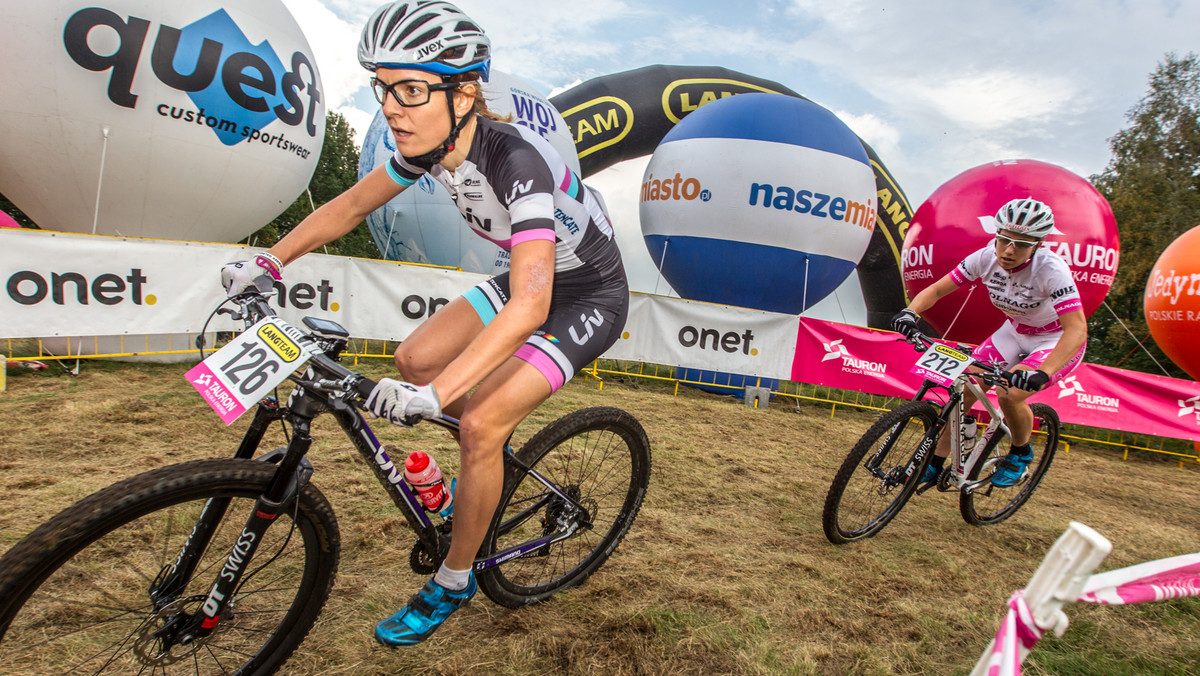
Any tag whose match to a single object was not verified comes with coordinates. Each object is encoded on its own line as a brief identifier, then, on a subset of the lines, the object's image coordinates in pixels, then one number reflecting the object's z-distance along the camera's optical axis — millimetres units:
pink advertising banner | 8883
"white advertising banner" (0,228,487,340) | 6129
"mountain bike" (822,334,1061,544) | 3877
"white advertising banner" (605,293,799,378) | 9141
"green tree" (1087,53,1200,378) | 17562
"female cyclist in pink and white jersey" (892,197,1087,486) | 4109
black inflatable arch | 13438
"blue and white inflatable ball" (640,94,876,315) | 9000
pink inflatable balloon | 8680
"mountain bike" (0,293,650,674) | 1651
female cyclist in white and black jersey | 2133
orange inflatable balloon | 9547
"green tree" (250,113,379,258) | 28466
